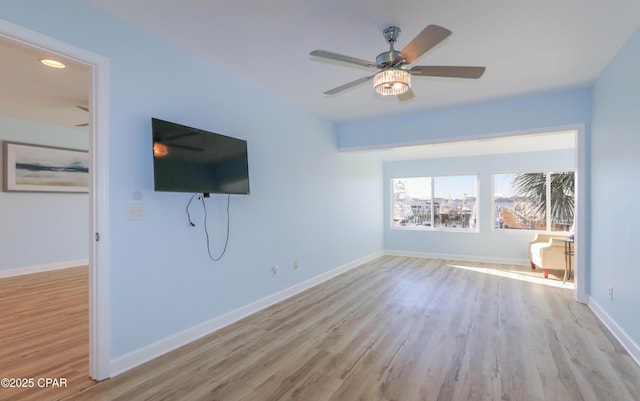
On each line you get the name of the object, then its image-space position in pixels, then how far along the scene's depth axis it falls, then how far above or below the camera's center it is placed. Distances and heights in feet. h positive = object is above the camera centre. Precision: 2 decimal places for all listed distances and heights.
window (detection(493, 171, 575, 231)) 18.84 -0.13
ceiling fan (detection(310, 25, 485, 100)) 6.32 +3.00
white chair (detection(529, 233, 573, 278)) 15.47 -2.95
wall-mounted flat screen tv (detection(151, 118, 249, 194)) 7.54 +1.06
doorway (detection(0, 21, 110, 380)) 6.69 -0.58
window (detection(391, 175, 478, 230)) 21.51 -0.25
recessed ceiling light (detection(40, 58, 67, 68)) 8.71 +4.00
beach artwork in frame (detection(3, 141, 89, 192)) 15.57 +1.63
